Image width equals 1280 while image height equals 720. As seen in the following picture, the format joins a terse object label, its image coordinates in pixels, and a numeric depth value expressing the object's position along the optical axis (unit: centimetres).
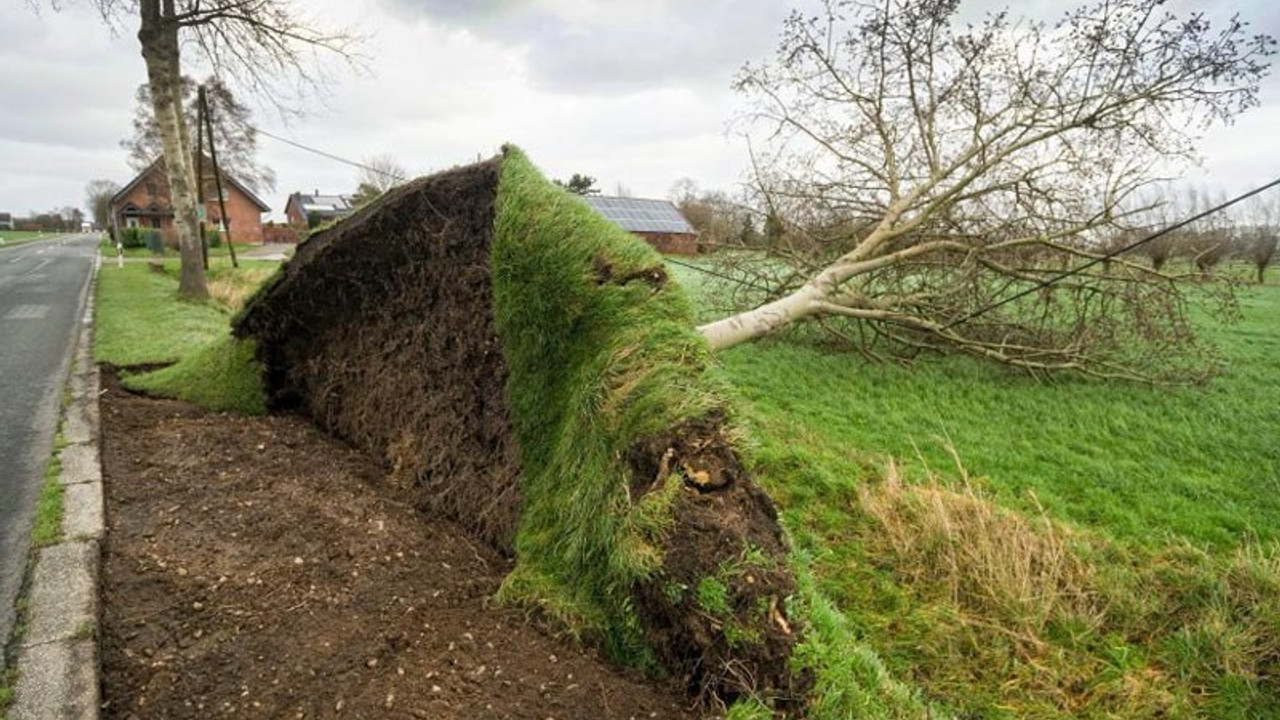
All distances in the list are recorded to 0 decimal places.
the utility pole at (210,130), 1945
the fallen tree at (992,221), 736
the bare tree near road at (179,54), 1226
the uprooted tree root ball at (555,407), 218
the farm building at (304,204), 5912
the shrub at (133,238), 3666
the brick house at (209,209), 4462
